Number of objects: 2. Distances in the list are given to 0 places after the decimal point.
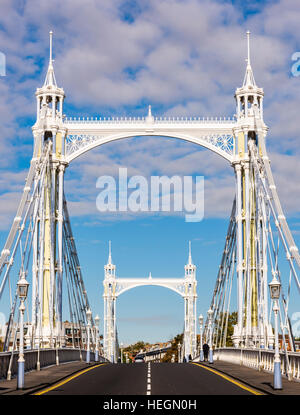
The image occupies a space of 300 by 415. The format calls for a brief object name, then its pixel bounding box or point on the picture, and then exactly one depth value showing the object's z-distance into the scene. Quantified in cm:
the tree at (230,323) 11438
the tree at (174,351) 17115
